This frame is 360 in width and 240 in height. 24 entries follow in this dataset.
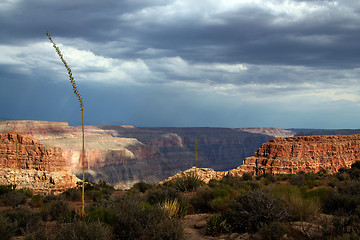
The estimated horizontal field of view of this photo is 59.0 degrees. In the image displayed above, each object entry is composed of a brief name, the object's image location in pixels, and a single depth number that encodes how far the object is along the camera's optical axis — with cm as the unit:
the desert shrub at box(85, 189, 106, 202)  2230
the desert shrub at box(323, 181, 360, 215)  1025
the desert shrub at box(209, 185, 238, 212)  1165
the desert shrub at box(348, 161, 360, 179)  2600
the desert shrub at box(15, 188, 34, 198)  2713
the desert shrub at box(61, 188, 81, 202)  2251
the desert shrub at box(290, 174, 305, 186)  2358
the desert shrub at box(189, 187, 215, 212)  1332
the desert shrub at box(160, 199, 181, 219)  1037
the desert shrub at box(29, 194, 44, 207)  2009
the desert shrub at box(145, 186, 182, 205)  1308
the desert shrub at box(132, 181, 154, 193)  2742
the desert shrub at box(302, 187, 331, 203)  1162
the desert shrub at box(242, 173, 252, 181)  3106
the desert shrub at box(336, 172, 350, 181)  2459
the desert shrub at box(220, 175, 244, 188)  2398
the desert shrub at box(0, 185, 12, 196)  2392
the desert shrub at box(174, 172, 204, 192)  2047
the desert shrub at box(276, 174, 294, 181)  3049
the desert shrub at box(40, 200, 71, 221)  1283
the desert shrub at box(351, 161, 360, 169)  3370
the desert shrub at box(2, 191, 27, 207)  1977
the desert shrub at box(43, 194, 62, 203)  2157
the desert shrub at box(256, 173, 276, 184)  2768
